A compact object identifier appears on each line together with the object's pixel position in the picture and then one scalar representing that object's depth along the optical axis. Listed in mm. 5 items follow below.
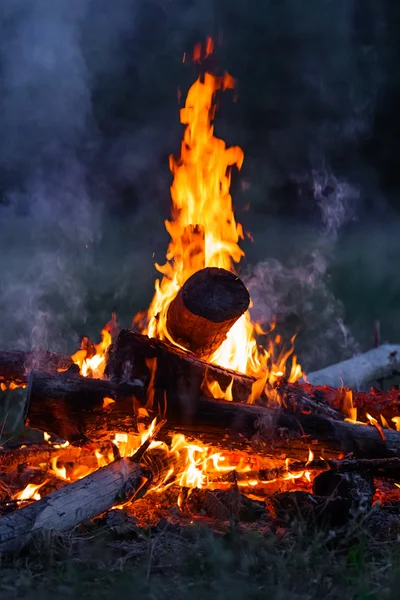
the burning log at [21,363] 5949
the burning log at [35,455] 6113
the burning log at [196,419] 4727
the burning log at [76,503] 3526
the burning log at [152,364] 4930
